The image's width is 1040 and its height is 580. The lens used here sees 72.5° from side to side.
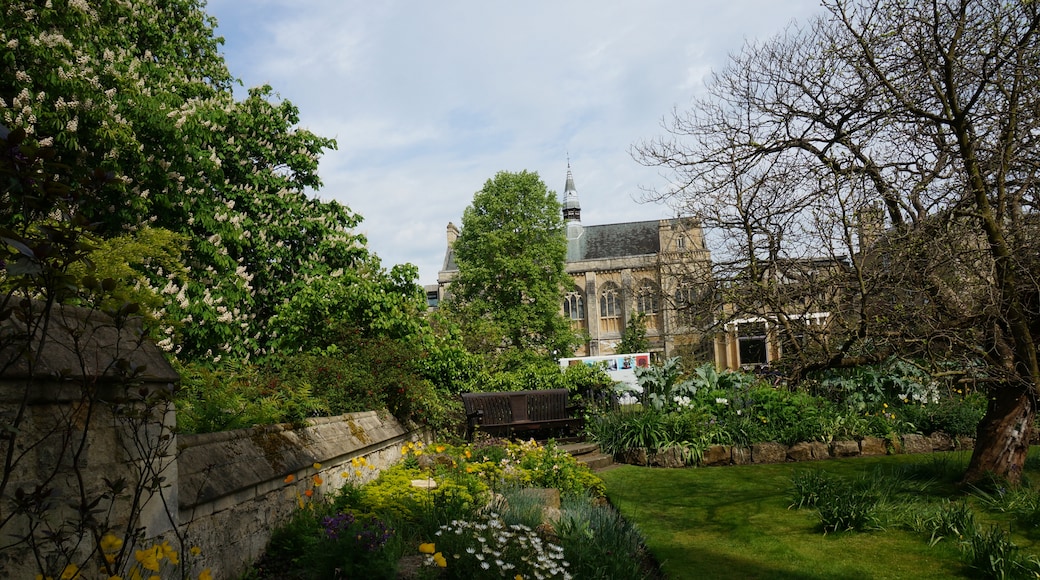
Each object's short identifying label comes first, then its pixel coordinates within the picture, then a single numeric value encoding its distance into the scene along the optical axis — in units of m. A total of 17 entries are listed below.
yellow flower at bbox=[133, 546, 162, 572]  2.81
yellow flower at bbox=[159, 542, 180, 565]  3.06
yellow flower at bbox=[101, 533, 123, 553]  2.89
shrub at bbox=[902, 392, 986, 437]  11.06
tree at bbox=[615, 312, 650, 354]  46.44
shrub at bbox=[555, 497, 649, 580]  4.92
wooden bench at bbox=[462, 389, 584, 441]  11.85
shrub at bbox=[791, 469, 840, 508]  7.39
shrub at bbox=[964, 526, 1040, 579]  5.17
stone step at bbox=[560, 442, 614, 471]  10.51
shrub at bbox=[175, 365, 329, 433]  4.94
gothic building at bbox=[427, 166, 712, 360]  52.69
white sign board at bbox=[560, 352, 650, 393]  28.59
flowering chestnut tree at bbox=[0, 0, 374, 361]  9.89
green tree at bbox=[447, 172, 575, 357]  33.66
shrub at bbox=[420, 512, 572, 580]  4.26
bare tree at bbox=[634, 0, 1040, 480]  6.16
